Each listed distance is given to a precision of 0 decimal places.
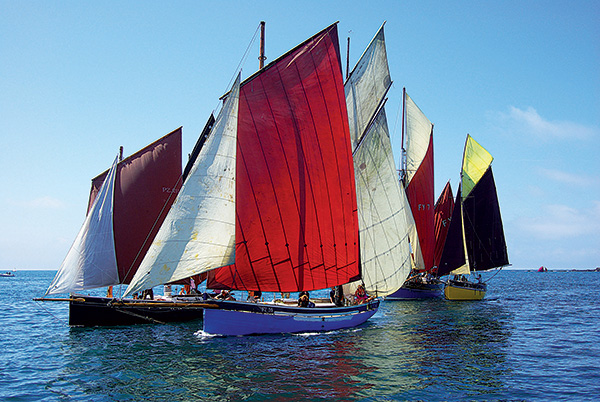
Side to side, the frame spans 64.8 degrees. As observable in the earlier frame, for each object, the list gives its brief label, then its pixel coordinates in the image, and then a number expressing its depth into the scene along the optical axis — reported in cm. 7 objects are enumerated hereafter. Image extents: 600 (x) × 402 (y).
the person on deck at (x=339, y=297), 2969
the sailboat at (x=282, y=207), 2302
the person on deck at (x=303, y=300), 2724
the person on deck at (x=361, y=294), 3285
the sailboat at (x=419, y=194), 5300
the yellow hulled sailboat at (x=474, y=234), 5272
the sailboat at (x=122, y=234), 2964
